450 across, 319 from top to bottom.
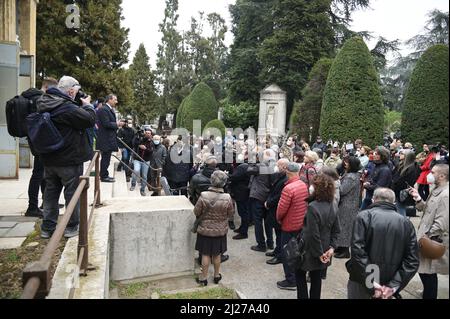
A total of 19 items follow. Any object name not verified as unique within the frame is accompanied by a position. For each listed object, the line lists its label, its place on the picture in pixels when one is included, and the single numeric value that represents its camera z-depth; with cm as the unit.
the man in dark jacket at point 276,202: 644
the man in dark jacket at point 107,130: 740
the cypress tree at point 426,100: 1511
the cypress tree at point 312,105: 2164
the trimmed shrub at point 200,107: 3356
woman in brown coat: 550
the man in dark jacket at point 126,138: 1166
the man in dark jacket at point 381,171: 723
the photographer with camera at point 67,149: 393
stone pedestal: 546
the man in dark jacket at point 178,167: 902
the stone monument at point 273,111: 2731
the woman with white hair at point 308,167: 651
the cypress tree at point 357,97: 1788
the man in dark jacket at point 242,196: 771
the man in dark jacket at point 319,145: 1586
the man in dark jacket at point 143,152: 1006
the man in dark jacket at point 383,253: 343
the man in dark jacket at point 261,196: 706
